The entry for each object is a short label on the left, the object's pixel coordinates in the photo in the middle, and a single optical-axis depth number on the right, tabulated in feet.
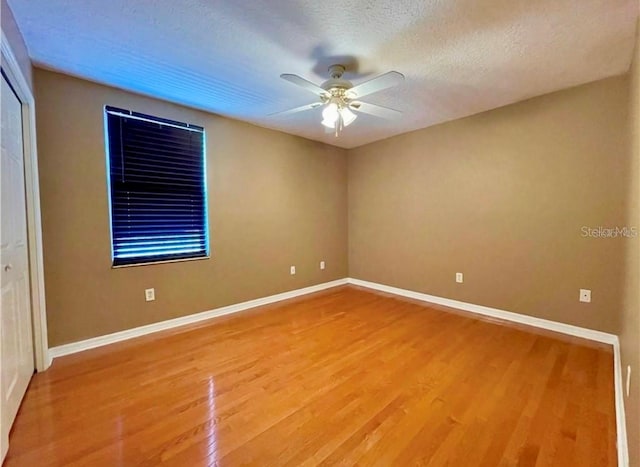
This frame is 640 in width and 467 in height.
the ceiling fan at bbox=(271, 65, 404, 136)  6.32
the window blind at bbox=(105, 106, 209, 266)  8.94
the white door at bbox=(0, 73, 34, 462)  5.04
